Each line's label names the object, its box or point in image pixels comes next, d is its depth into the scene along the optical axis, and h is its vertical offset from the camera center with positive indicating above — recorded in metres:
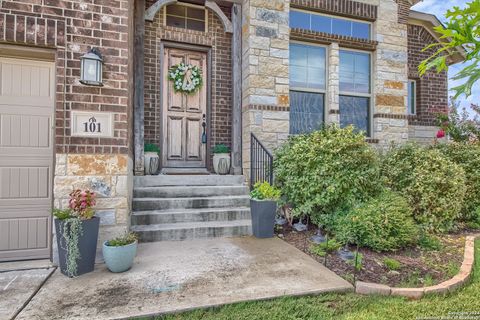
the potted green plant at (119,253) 2.57 -0.84
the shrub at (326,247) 3.14 -0.97
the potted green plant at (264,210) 3.70 -0.62
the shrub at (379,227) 3.17 -0.74
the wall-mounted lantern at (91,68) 2.85 +0.98
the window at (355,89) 5.53 +1.50
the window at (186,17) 4.95 +2.63
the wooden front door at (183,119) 4.98 +0.80
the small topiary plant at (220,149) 5.01 +0.26
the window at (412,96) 6.82 +1.67
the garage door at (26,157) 2.94 +0.06
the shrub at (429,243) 3.33 -0.96
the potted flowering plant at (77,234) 2.54 -0.66
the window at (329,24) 5.20 +2.69
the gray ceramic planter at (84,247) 2.57 -0.78
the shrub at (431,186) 3.88 -0.32
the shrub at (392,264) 2.74 -0.99
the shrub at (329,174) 3.75 -0.14
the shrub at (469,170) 4.45 -0.09
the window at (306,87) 5.22 +1.46
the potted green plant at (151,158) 4.61 +0.08
